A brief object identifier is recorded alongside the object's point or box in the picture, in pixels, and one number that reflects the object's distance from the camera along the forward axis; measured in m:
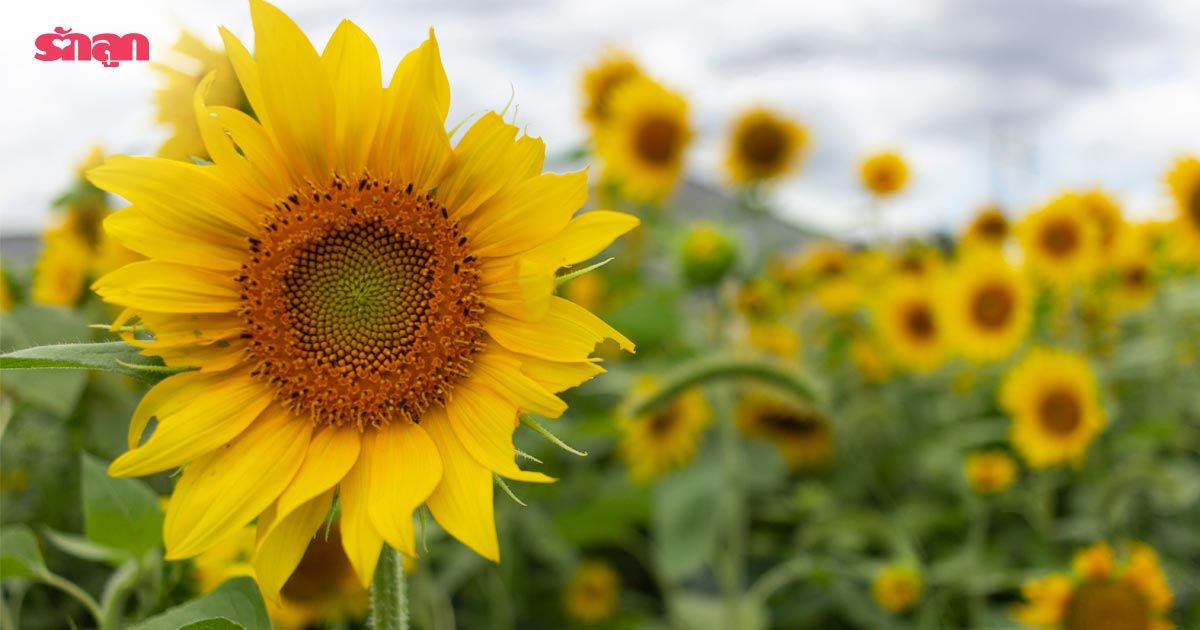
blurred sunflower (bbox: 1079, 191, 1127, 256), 3.01
